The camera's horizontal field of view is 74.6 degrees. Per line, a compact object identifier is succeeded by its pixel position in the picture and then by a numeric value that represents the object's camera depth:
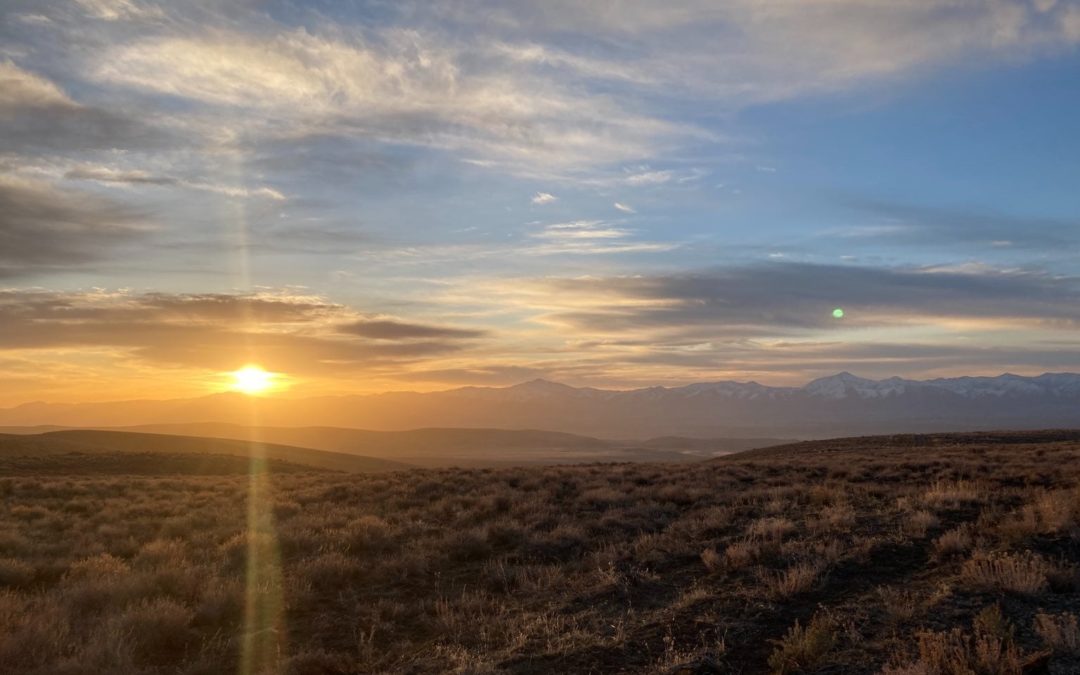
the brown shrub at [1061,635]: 5.91
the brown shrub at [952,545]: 9.32
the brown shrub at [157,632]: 7.91
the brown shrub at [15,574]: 10.68
